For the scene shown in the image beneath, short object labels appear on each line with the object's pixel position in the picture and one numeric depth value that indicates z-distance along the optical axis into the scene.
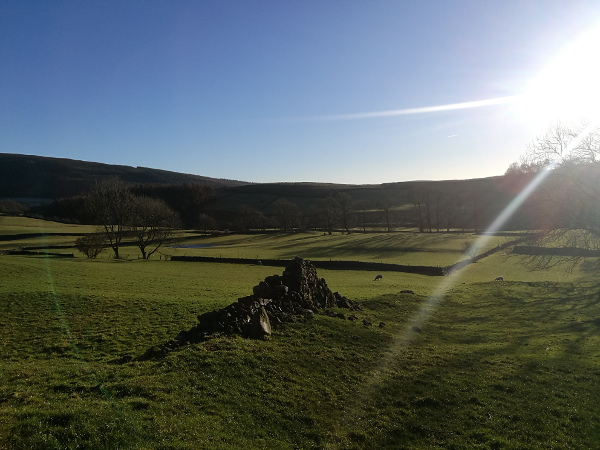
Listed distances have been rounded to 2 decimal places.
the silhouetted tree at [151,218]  69.41
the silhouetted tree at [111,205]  64.44
